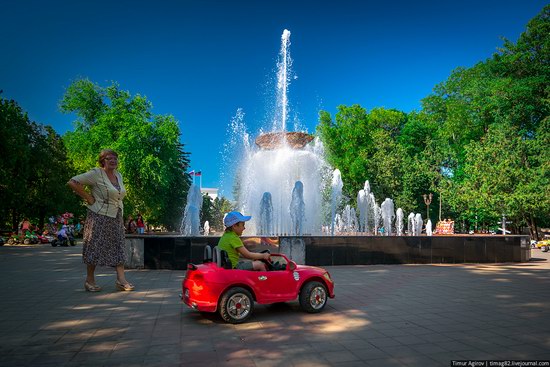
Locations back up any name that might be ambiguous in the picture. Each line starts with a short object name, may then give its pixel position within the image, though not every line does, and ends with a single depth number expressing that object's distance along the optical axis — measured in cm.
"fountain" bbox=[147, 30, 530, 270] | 1176
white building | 17320
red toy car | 550
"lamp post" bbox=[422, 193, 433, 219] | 3851
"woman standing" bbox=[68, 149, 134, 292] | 766
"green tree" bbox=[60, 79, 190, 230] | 3369
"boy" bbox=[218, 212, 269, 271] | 580
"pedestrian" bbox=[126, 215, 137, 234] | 2077
